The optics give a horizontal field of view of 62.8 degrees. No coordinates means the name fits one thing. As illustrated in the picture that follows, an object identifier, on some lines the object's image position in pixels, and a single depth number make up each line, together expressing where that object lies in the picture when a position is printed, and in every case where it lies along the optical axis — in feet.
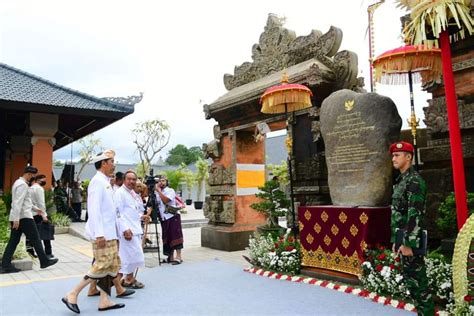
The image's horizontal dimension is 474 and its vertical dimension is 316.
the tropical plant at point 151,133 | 94.27
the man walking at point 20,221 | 21.07
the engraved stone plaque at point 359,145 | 17.63
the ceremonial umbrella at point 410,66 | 15.19
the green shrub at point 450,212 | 13.76
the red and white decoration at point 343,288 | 14.12
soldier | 11.78
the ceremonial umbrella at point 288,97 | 20.47
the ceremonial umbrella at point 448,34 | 12.04
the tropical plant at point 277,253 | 19.83
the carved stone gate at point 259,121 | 22.67
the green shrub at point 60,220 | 42.69
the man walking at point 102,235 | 14.28
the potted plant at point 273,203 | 22.26
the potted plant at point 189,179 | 98.58
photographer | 23.93
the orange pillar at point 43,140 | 39.83
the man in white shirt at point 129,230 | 17.48
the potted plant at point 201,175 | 93.09
